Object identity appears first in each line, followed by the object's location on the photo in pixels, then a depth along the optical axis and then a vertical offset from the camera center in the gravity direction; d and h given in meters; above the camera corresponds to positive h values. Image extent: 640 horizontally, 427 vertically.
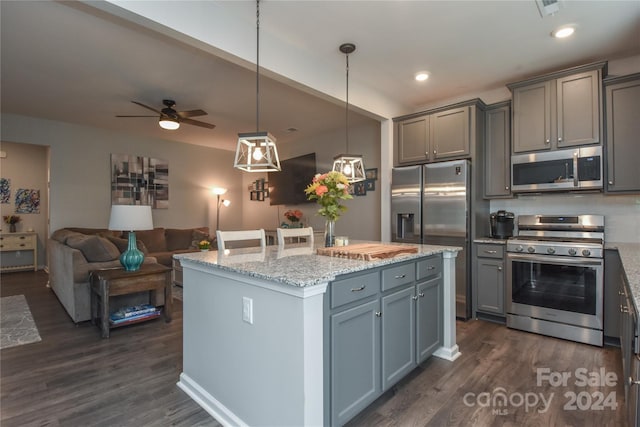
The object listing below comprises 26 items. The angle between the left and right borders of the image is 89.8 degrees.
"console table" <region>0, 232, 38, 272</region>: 6.03 -0.55
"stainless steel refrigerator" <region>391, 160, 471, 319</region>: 3.53 +0.07
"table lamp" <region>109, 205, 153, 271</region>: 3.16 -0.08
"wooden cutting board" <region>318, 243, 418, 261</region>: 1.97 -0.25
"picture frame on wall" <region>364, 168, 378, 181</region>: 5.12 +0.66
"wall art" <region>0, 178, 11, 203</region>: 6.23 +0.50
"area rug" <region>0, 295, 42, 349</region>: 2.92 -1.12
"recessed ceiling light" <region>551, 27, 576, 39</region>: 2.67 +1.54
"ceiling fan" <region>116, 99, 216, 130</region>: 3.98 +1.24
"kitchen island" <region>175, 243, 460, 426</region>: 1.46 -0.64
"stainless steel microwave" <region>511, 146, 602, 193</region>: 3.02 +0.44
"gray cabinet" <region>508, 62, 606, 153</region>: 3.00 +1.04
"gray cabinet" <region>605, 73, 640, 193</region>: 2.86 +0.73
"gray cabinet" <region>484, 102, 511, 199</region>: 3.60 +0.73
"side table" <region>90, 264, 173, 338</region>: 3.04 -0.70
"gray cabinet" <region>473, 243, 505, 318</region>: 3.39 -0.70
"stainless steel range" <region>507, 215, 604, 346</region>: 2.86 -0.61
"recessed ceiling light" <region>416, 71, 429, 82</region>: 3.51 +1.55
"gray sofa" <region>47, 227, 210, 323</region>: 3.32 -0.54
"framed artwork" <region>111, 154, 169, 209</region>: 5.91 +0.66
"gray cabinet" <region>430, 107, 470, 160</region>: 3.64 +0.95
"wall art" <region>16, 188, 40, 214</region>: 6.41 +0.30
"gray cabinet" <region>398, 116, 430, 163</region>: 3.97 +0.95
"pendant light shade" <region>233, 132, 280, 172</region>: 2.08 +0.42
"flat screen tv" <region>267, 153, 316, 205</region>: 6.04 +0.69
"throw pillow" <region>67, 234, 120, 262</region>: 3.39 -0.34
